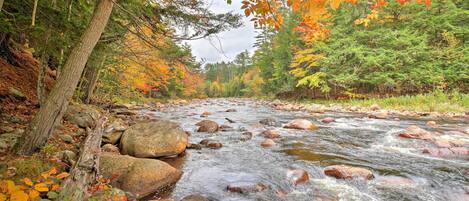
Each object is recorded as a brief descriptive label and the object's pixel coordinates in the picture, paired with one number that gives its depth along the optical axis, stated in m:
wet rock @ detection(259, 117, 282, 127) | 10.16
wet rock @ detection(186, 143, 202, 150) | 6.22
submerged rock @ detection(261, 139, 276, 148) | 6.59
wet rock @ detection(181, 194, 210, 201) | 3.40
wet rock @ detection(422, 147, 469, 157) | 5.36
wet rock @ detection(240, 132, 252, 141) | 7.41
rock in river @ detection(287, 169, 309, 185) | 4.20
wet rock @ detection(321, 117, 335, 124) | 10.47
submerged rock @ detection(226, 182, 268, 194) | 3.86
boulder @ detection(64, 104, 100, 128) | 5.91
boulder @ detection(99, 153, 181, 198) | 3.65
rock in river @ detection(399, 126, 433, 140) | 6.68
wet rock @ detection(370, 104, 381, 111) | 14.36
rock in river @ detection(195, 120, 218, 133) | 8.65
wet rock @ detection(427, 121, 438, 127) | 8.86
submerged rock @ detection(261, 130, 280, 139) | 7.66
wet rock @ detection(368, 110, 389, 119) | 11.21
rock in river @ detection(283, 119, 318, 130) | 9.05
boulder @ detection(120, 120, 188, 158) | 5.32
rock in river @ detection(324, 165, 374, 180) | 4.29
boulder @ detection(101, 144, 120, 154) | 5.11
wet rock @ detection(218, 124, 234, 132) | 8.99
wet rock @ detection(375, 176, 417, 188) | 4.00
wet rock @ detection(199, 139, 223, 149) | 6.47
